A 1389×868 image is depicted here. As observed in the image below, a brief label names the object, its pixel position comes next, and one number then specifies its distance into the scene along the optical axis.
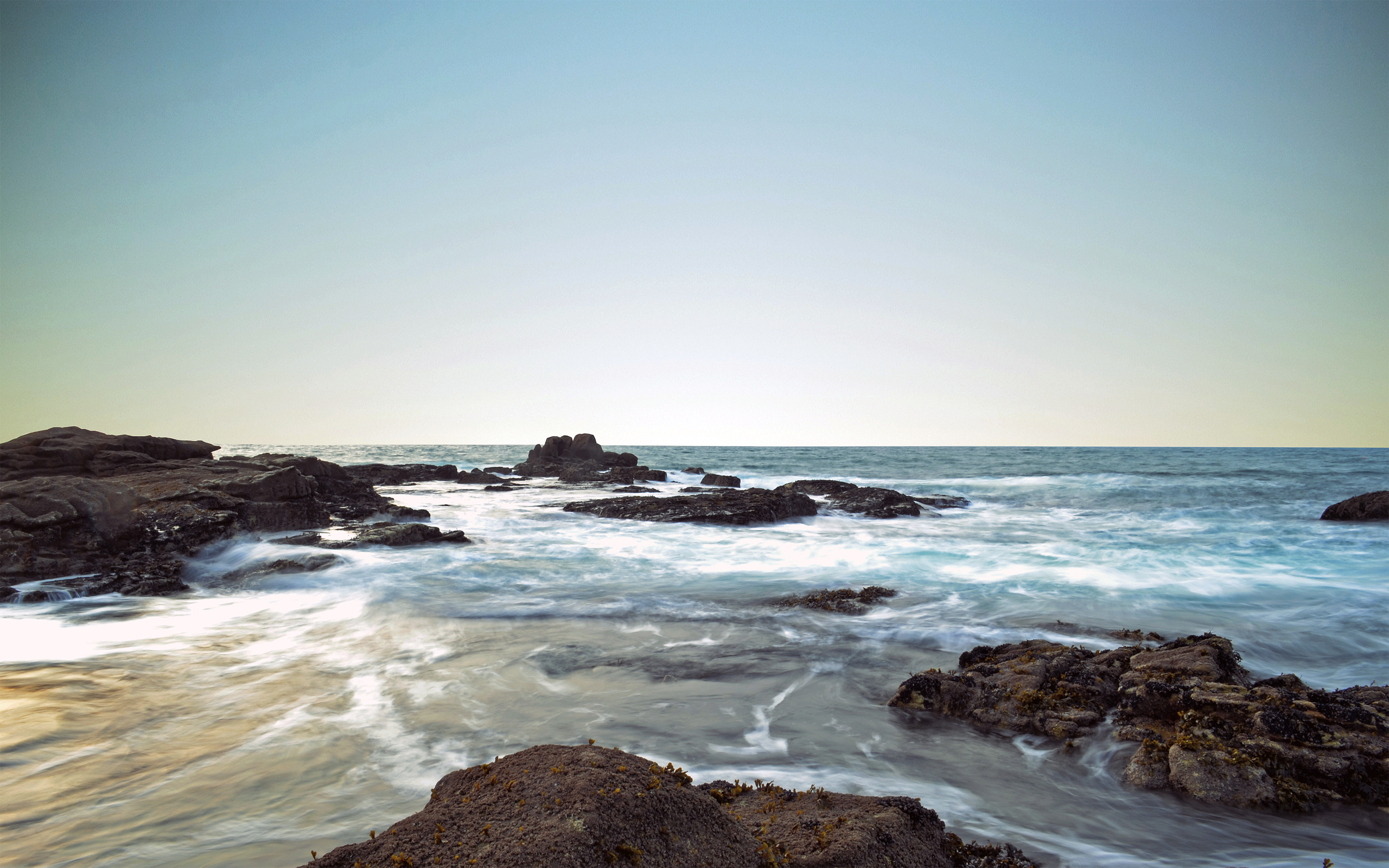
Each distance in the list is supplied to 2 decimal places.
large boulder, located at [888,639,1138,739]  6.21
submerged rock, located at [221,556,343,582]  13.05
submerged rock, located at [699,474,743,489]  35.88
